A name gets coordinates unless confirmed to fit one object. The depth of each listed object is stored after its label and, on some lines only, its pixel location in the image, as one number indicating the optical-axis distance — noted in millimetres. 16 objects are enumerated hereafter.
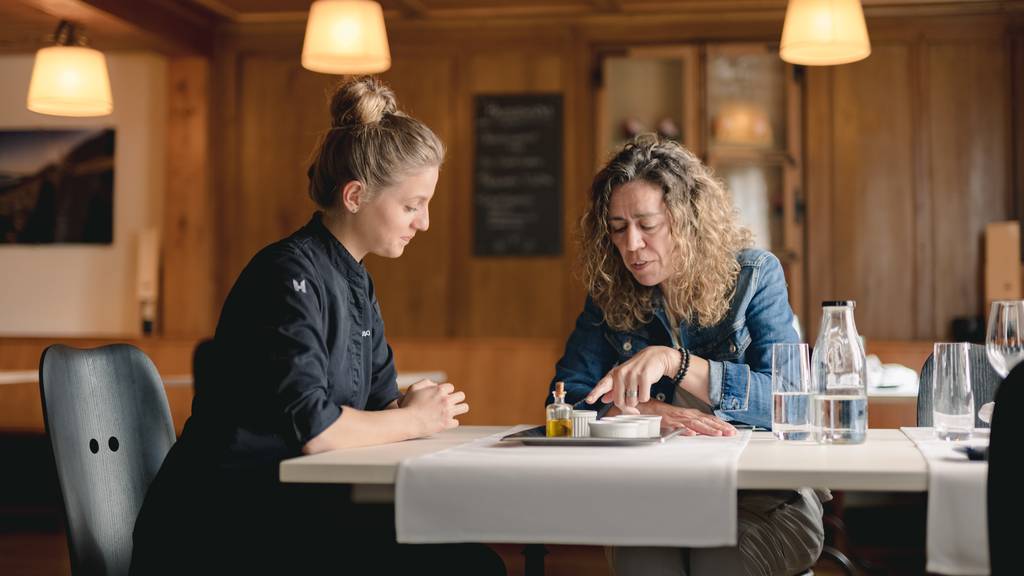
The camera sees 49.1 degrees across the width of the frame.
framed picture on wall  6125
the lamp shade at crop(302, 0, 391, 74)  3885
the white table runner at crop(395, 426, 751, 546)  1570
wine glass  1878
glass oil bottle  2033
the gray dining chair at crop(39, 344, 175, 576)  1871
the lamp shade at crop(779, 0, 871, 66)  3656
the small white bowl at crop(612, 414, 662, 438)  1981
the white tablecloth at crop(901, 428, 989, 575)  1509
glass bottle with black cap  1934
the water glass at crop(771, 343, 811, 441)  1986
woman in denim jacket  2281
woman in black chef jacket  1838
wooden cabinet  5680
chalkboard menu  5836
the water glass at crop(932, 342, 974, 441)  1916
